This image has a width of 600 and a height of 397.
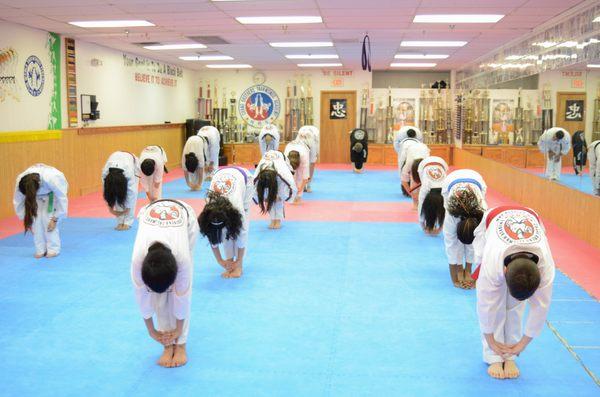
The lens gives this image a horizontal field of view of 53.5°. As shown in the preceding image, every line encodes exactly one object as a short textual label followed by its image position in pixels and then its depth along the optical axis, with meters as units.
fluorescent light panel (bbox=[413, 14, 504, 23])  8.21
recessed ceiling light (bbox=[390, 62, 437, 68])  15.24
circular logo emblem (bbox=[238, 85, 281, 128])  17.27
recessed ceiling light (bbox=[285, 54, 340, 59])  13.38
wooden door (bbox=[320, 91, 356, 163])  17.16
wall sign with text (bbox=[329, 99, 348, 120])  17.19
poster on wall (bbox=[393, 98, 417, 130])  16.81
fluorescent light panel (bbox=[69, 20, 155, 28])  8.95
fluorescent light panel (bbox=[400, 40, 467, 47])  11.00
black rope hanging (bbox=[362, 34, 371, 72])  8.42
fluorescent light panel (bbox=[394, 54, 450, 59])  13.30
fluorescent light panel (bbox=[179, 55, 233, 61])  13.62
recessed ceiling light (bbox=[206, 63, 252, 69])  15.77
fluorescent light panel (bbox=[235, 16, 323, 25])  8.46
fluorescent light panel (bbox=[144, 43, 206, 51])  11.66
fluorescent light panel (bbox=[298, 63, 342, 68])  15.51
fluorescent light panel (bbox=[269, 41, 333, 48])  11.09
